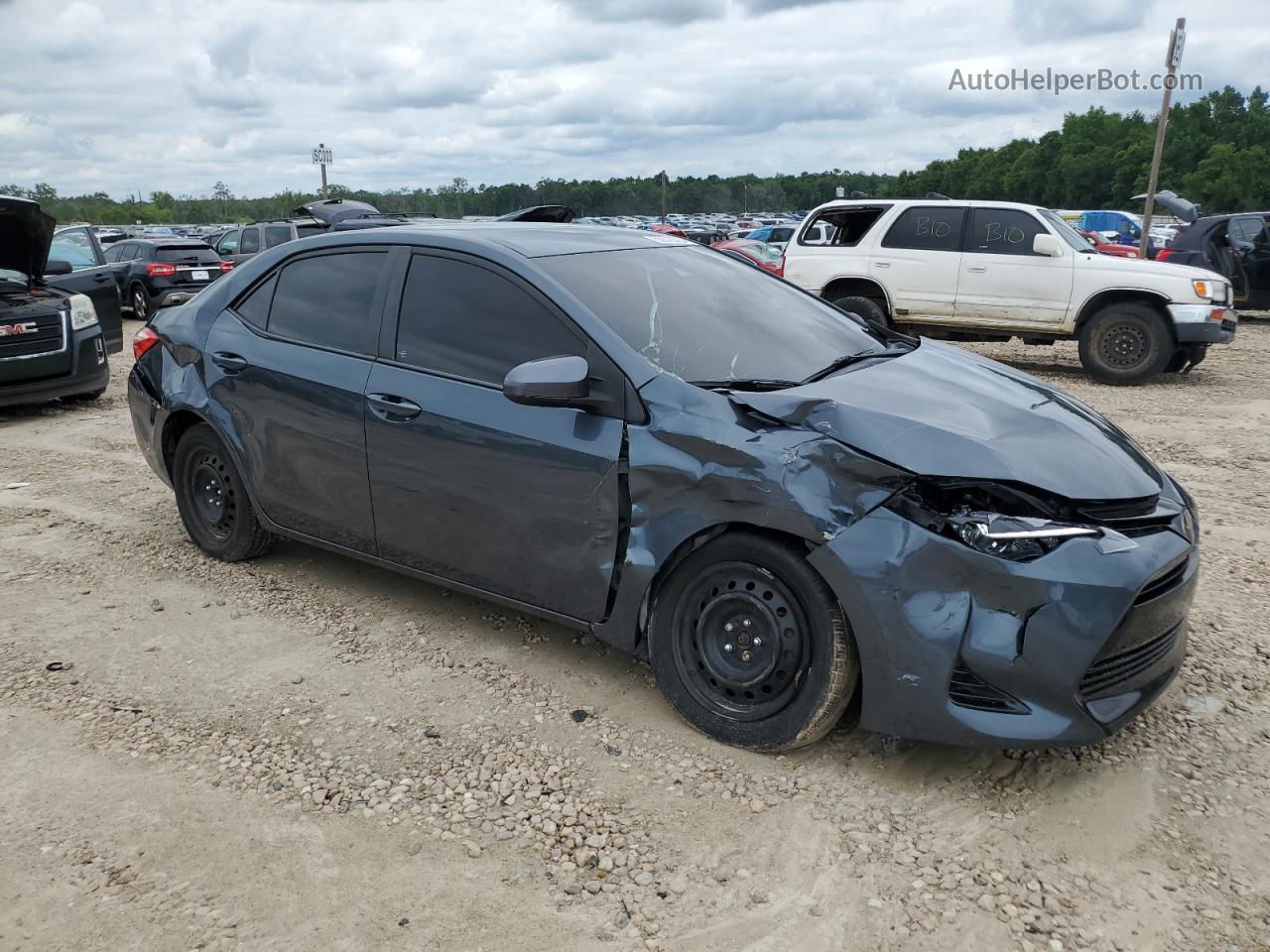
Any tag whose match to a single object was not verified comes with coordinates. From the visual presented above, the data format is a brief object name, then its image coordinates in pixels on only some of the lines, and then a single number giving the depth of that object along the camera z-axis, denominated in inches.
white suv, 396.8
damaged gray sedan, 112.1
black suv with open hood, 319.9
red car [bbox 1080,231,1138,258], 698.2
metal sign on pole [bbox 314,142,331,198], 1238.3
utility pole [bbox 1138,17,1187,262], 613.9
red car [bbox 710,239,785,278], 693.3
